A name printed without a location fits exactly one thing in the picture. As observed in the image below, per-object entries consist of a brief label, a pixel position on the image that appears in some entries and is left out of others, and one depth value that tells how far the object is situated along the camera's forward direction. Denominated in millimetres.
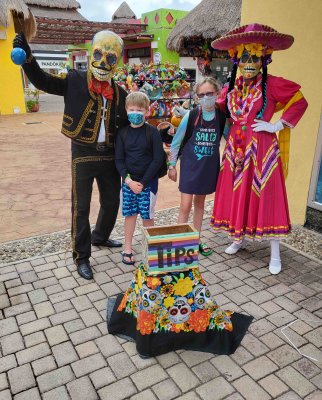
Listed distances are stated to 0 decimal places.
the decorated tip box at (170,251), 2209
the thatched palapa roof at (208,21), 11195
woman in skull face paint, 3146
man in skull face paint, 2992
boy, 3119
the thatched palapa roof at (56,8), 22453
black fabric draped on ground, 2400
